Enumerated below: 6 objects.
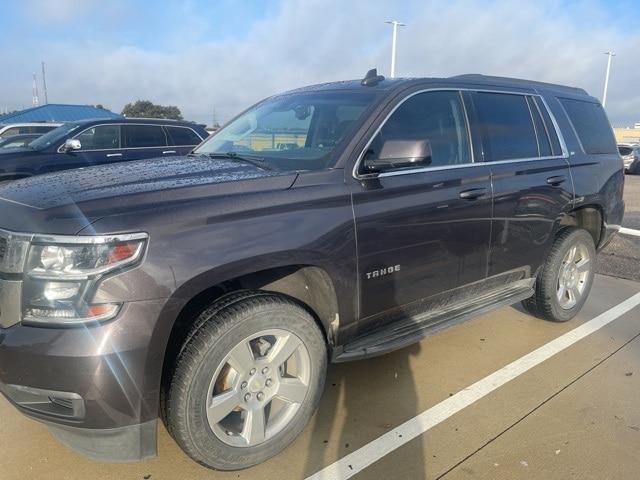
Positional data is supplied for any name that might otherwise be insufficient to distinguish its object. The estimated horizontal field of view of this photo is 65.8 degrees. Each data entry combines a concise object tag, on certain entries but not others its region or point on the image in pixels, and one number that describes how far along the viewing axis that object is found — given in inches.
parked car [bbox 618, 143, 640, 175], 856.3
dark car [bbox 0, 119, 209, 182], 310.8
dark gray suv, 77.3
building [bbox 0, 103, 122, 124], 1440.7
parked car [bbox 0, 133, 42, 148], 406.0
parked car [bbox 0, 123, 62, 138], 519.2
